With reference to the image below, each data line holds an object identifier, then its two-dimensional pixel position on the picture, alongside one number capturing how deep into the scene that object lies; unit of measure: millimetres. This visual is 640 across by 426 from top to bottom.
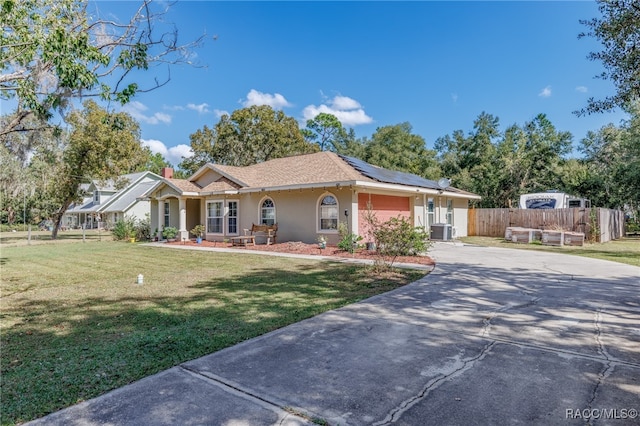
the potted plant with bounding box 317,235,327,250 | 14680
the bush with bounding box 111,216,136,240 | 22781
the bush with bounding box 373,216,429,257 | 9336
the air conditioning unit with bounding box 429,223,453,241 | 19141
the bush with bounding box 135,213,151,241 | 23203
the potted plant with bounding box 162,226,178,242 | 20531
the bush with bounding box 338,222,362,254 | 13766
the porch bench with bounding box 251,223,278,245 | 16875
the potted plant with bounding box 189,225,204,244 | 19734
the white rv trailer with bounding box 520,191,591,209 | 21859
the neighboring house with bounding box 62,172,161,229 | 34312
